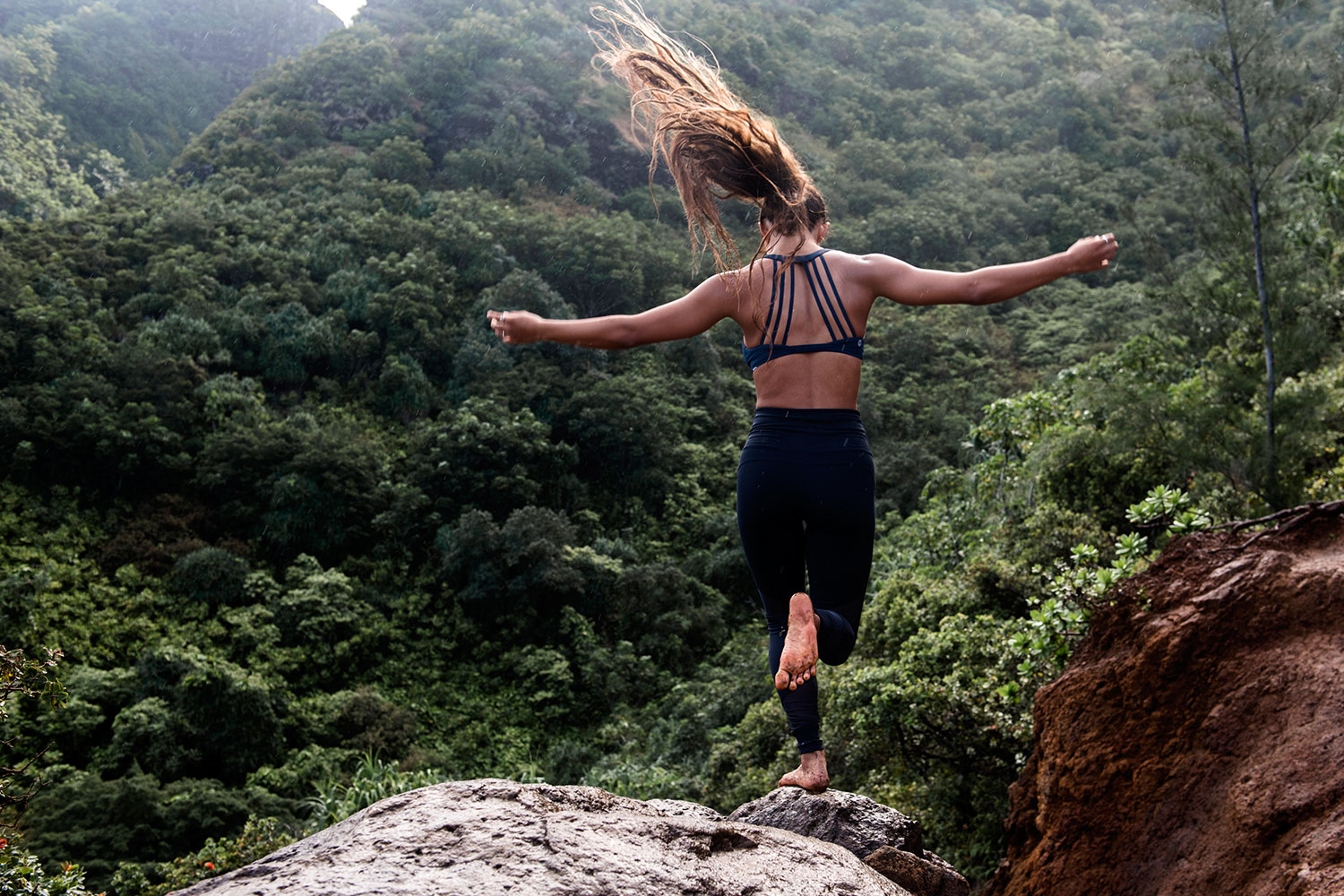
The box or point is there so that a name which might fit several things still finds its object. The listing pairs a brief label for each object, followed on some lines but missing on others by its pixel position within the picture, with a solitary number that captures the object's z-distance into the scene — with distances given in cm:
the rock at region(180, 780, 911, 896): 211
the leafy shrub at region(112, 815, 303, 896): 844
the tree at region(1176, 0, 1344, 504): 821
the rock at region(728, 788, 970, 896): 324
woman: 283
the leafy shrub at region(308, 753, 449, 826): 1066
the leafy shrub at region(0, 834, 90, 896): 487
